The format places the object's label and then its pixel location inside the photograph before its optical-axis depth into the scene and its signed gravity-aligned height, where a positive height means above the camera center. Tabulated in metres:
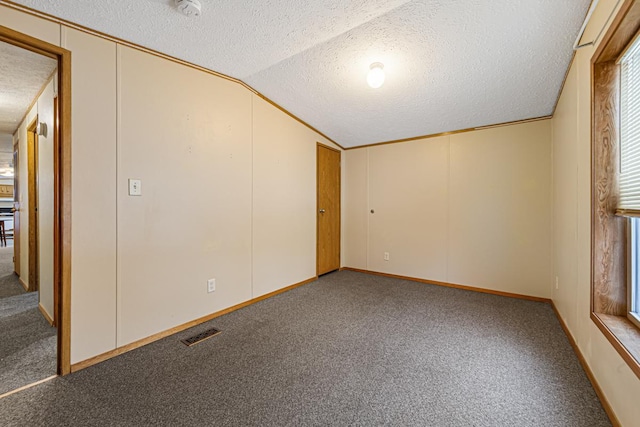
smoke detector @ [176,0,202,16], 1.63 +1.26
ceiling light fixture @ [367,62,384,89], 2.33 +1.19
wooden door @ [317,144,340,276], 4.04 +0.04
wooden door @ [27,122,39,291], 3.09 +0.16
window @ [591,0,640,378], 1.35 +0.14
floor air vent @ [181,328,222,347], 2.10 -1.01
